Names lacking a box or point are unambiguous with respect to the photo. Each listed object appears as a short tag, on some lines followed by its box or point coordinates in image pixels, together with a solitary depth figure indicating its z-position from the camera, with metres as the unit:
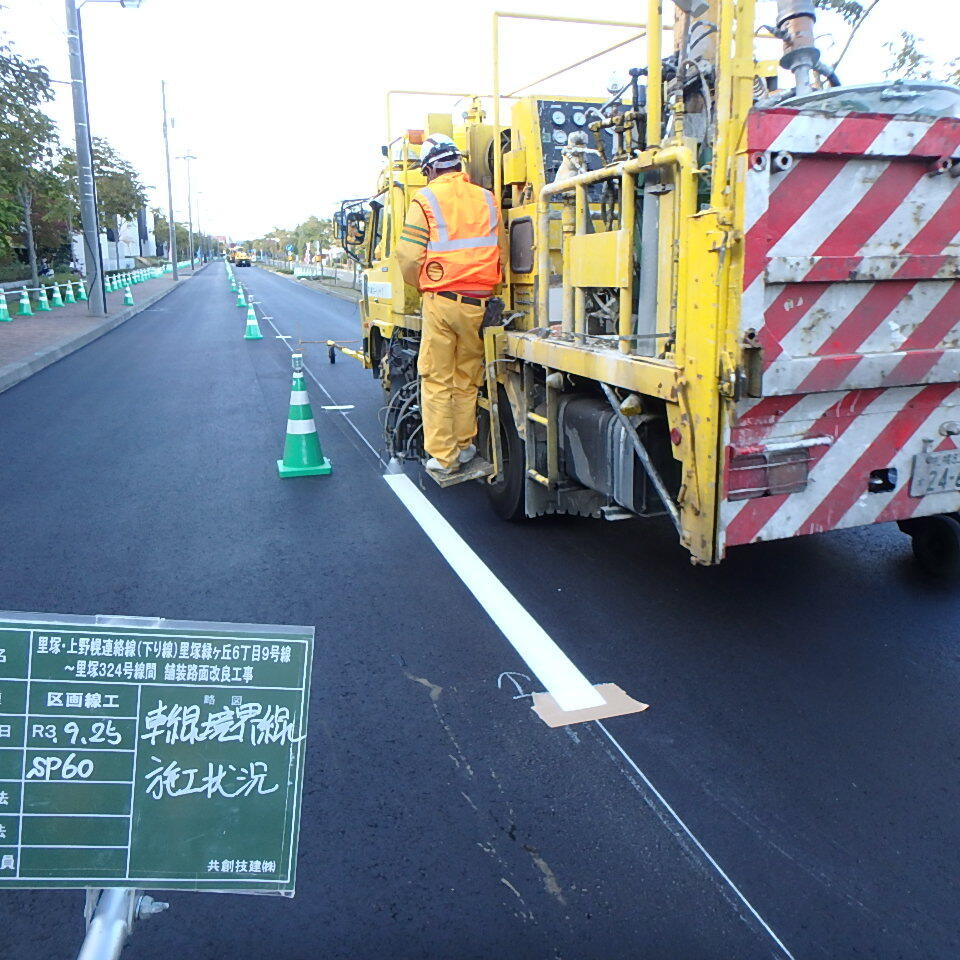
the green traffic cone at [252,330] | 19.44
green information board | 1.95
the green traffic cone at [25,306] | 24.16
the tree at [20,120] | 13.54
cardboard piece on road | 3.62
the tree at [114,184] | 38.94
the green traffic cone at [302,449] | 7.52
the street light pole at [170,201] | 53.56
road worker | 5.64
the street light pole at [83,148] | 22.03
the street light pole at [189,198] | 83.12
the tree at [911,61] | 10.32
